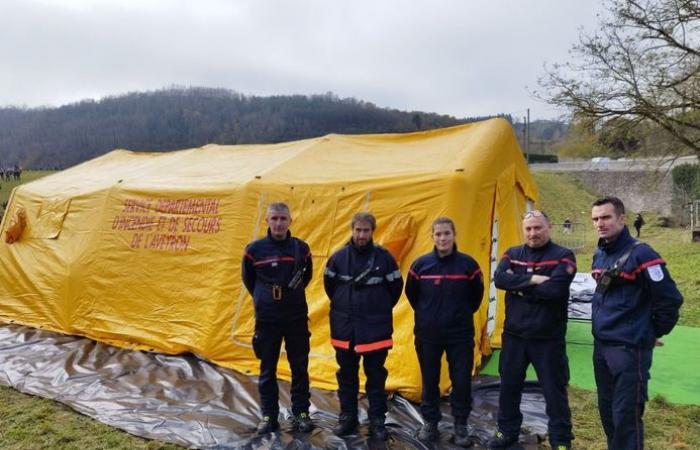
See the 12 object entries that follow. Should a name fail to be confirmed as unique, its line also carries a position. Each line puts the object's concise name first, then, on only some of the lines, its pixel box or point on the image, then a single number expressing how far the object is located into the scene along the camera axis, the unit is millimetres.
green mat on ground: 4453
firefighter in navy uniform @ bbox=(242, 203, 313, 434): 3557
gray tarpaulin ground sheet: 3547
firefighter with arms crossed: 3125
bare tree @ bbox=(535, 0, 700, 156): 10789
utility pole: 26719
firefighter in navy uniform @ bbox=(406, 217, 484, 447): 3371
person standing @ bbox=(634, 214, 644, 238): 19233
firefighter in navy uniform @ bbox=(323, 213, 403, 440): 3400
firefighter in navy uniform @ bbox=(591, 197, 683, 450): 2689
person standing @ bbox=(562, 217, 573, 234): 20820
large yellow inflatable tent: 4516
